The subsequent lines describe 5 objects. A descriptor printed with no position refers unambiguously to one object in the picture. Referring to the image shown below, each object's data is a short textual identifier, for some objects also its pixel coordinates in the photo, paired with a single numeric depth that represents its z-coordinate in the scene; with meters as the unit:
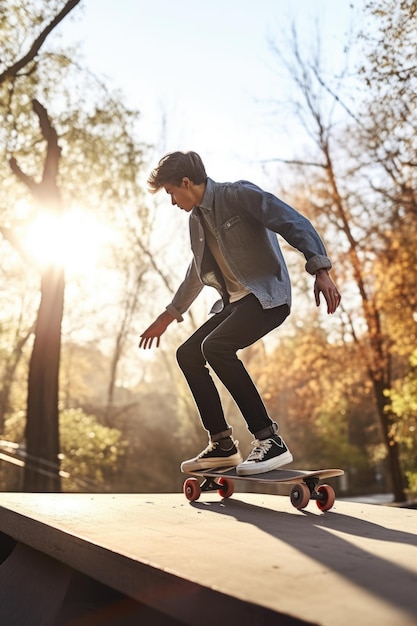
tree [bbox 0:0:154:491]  13.18
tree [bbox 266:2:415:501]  16.17
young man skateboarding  3.36
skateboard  3.18
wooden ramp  1.33
